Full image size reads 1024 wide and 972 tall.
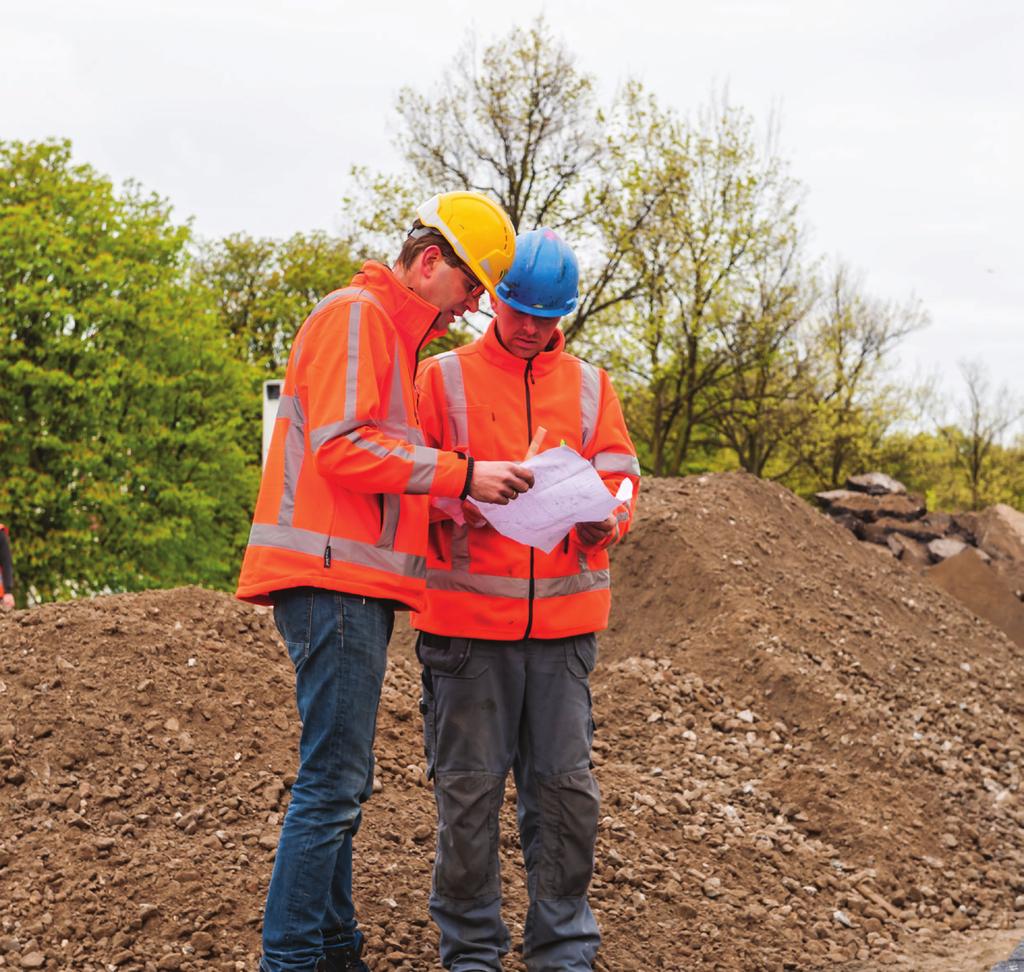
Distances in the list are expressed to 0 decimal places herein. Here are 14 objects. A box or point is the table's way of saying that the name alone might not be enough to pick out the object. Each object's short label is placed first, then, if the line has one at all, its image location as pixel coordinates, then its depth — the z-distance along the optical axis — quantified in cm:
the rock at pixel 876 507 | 1902
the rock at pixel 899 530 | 1736
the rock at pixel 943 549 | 1658
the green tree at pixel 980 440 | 4222
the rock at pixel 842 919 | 510
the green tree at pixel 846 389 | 3238
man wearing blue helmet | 357
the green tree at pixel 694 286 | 2533
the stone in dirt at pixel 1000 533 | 1746
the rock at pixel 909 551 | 1609
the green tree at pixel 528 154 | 2484
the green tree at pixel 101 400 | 2003
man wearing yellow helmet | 315
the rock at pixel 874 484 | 2202
